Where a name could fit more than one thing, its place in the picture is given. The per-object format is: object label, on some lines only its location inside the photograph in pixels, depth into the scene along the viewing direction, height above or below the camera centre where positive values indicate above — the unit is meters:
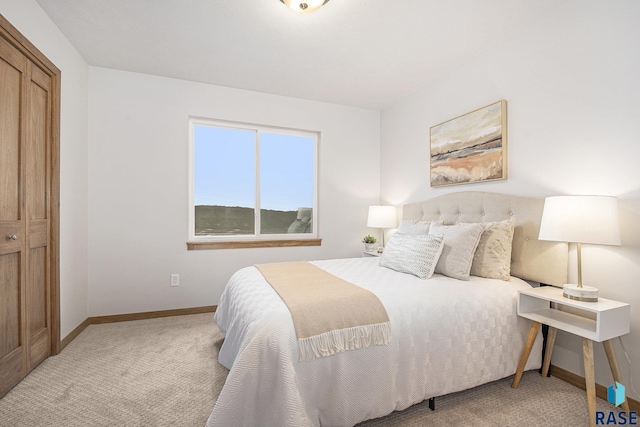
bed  1.35 -0.71
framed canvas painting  2.52 +0.60
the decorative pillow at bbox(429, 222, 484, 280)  2.18 -0.28
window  3.51 +0.32
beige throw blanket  1.44 -0.54
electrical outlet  3.27 -0.74
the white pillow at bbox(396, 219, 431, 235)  2.76 -0.14
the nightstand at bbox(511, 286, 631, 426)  1.61 -0.65
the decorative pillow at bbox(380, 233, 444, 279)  2.19 -0.32
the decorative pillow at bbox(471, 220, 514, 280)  2.21 -0.30
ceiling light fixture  1.99 +1.38
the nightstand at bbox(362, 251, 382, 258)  3.65 -0.50
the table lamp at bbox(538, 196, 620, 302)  1.65 -0.06
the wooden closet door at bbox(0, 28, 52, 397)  1.83 -0.03
